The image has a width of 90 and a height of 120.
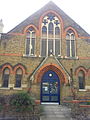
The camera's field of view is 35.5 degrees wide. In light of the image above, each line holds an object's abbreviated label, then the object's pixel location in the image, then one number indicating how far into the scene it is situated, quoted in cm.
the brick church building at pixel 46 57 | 1406
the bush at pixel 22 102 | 1121
